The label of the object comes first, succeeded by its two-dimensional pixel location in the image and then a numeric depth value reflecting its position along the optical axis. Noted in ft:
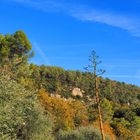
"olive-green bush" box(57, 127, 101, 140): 89.49
